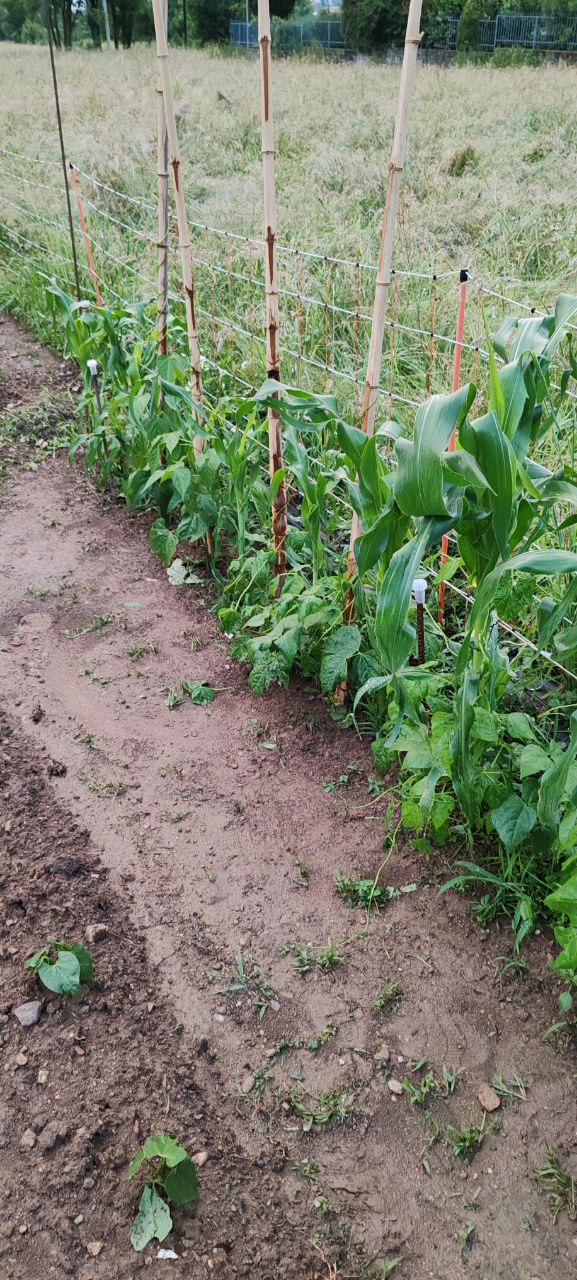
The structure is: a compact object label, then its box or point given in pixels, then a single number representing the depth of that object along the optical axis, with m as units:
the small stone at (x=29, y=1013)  1.66
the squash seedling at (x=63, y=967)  1.68
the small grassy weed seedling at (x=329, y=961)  1.79
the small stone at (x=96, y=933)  1.82
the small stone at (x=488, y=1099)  1.54
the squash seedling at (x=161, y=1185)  1.38
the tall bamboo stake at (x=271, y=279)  1.97
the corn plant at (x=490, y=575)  1.48
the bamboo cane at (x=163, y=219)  2.77
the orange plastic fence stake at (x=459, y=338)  2.09
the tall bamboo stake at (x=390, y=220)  1.64
